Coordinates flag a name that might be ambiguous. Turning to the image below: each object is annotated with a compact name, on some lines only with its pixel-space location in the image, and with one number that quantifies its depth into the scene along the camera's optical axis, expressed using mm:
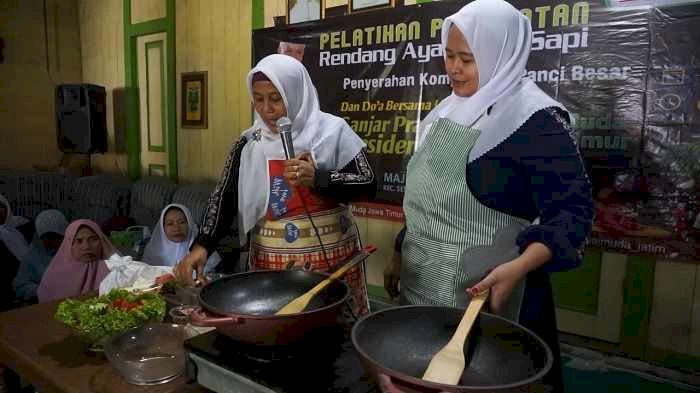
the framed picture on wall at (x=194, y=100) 3525
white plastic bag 1373
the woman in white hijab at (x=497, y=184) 874
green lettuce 985
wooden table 869
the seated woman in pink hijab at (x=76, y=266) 2391
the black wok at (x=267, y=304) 709
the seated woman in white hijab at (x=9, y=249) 2373
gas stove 690
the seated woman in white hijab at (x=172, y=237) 2607
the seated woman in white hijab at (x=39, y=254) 2594
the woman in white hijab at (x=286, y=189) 1350
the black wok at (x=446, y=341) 672
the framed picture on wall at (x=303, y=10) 2732
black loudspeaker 4125
